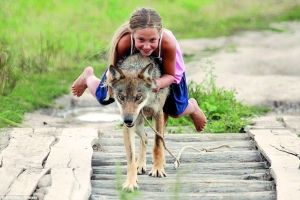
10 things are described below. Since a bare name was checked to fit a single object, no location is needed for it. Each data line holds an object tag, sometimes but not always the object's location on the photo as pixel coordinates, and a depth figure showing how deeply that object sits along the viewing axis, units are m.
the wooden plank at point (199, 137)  15.62
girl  12.27
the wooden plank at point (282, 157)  11.54
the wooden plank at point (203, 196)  11.51
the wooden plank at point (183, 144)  14.95
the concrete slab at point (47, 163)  11.50
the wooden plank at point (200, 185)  11.97
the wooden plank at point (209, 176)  12.67
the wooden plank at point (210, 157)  13.88
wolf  11.84
